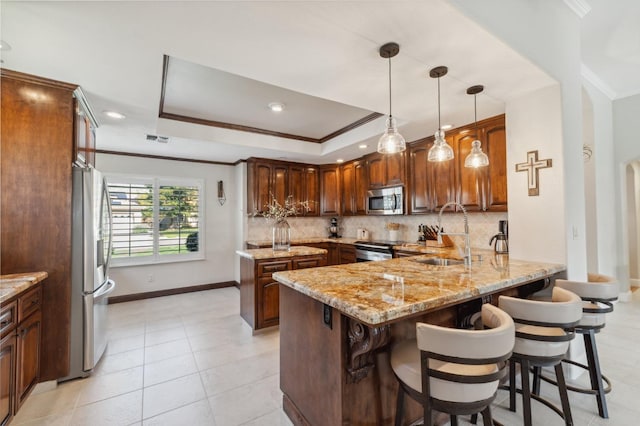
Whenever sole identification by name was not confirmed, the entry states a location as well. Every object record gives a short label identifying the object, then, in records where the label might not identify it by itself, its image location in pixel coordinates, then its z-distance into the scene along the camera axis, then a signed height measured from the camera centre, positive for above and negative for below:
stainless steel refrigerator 2.30 -0.45
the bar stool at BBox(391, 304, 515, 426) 1.12 -0.67
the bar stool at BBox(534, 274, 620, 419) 1.86 -0.72
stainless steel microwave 4.25 +0.28
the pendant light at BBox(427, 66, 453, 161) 2.12 +0.53
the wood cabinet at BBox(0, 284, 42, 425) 1.69 -0.85
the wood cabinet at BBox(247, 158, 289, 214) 4.88 +0.65
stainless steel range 4.09 -0.50
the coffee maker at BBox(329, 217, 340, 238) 5.91 -0.20
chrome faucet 2.21 -0.27
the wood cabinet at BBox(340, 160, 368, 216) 4.98 +0.58
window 4.57 +0.04
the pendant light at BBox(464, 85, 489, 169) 2.34 +0.52
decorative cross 2.38 +0.42
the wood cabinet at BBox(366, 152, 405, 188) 4.24 +0.79
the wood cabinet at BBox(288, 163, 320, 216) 5.33 +0.67
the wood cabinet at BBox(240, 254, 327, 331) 3.25 -0.82
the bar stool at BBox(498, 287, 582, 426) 1.51 -0.67
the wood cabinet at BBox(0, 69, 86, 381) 2.10 +0.25
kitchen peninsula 1.37 -0.62
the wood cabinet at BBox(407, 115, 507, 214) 3.05 +0.52
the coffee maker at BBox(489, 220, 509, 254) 3.08 -0.30
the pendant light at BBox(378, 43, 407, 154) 1.91 +0.54
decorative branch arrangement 4.95 +0.25
